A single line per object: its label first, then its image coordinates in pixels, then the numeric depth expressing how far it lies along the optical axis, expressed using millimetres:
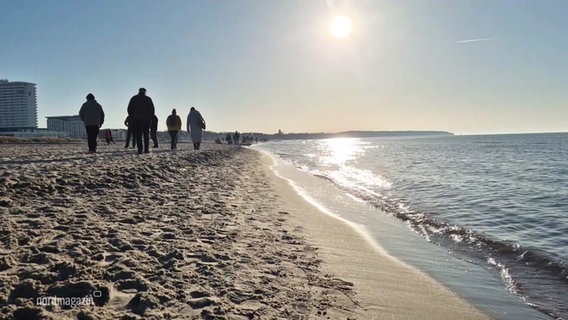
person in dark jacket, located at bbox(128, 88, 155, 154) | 13352
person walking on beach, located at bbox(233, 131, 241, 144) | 59506
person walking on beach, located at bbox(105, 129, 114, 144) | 30594
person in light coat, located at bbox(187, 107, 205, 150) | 20281
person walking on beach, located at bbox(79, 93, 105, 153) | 12539
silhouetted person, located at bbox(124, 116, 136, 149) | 17961
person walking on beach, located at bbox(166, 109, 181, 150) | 19672
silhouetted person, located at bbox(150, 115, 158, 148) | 18989
